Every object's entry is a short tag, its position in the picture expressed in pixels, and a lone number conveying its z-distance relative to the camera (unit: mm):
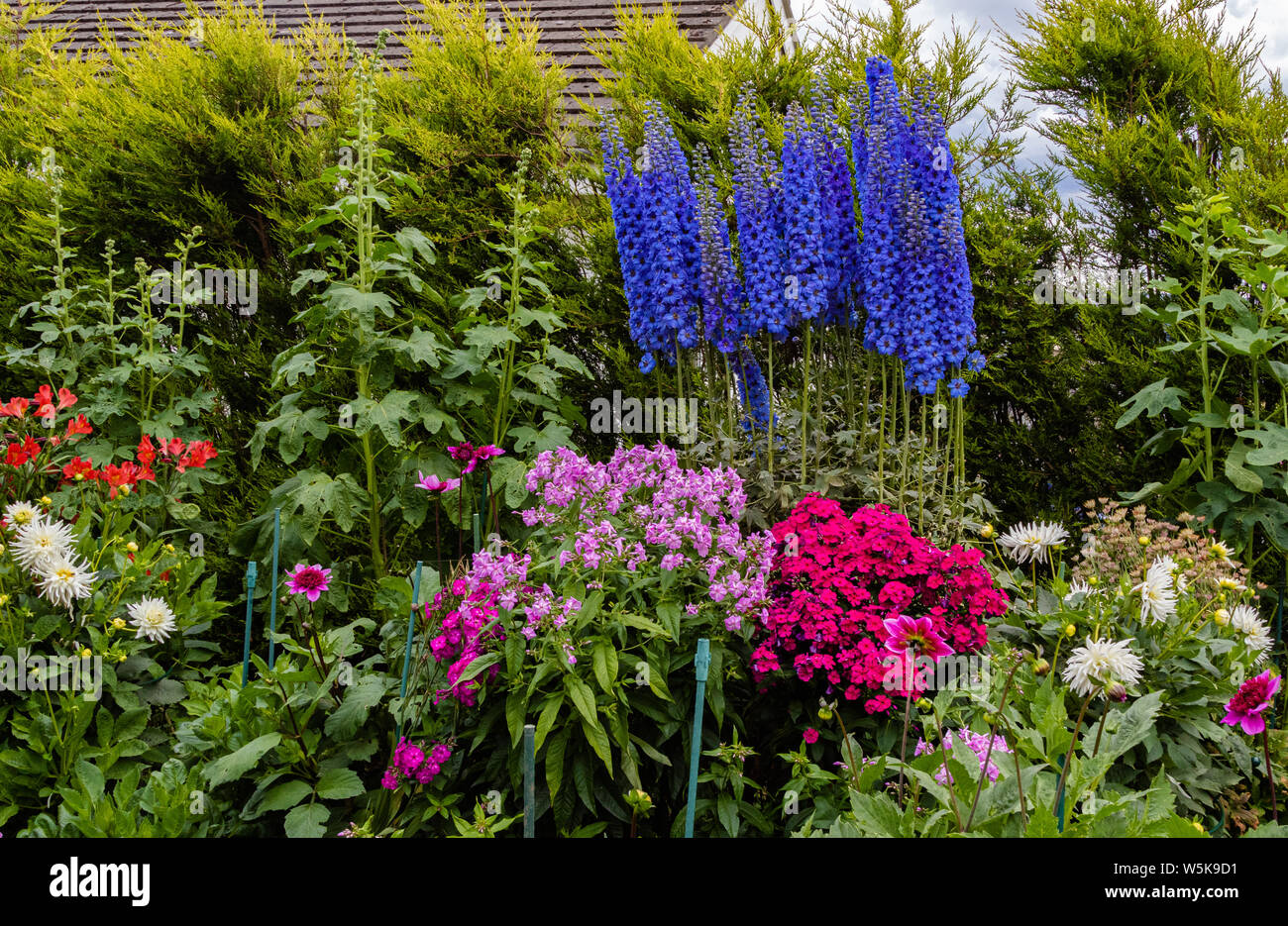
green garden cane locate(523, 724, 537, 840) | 1734
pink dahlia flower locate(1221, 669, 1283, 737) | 1584
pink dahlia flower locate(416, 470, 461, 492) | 2557
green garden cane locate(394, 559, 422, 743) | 2125
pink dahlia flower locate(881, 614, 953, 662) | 1528
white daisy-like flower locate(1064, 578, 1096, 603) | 2462
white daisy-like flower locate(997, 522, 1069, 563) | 2693
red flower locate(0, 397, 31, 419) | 3170
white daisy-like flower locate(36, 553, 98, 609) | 2566
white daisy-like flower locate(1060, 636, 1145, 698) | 1766
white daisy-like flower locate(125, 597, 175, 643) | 2717
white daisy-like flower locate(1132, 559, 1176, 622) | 2213
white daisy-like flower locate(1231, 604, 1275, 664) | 2402
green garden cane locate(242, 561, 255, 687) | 2553
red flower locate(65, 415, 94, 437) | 3193
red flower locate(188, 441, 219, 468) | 3323
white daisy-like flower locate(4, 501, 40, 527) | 2643
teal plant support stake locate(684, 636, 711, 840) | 1812
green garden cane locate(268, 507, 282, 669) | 2750
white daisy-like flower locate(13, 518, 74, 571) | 2607
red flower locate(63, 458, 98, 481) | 2971
